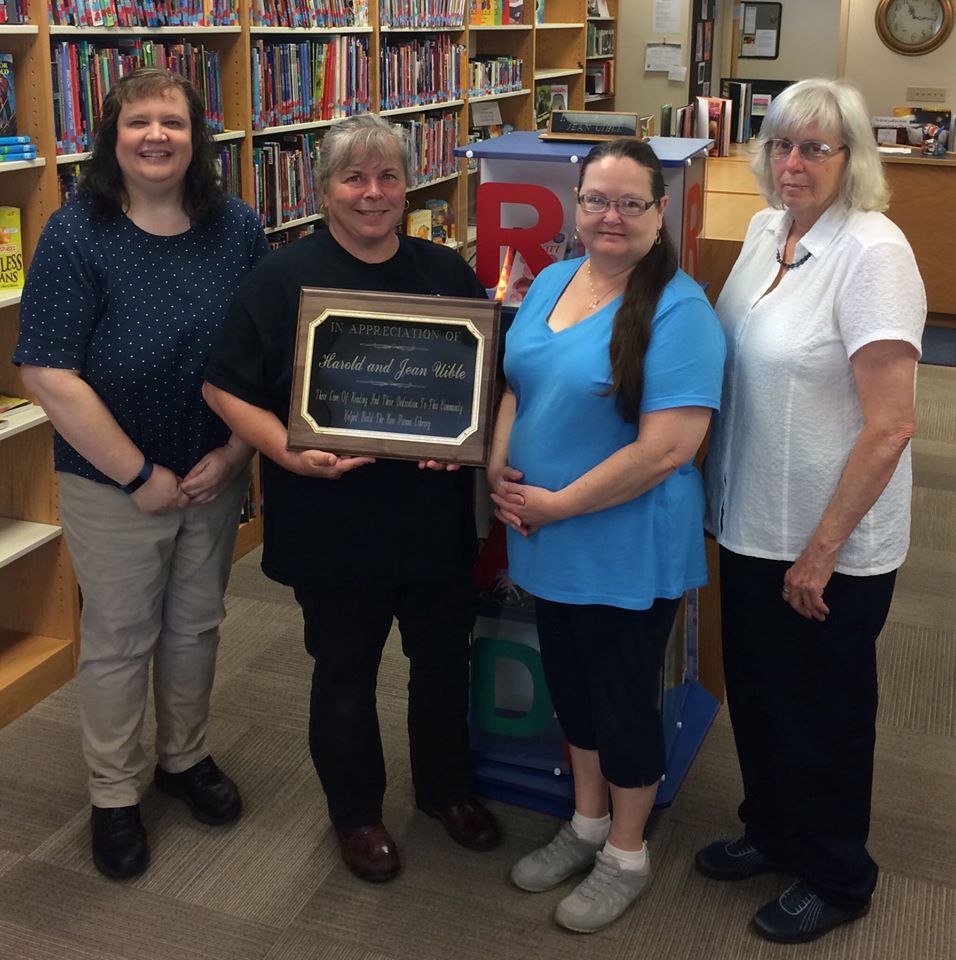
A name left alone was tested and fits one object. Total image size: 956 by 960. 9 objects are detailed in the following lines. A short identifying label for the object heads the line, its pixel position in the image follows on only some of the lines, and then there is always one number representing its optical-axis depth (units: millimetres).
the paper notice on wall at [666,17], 7746
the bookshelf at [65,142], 2926
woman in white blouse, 1875
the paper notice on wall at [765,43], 10500
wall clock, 8219
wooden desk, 6832
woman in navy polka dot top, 2154
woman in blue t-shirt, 1950
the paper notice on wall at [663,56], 7816
